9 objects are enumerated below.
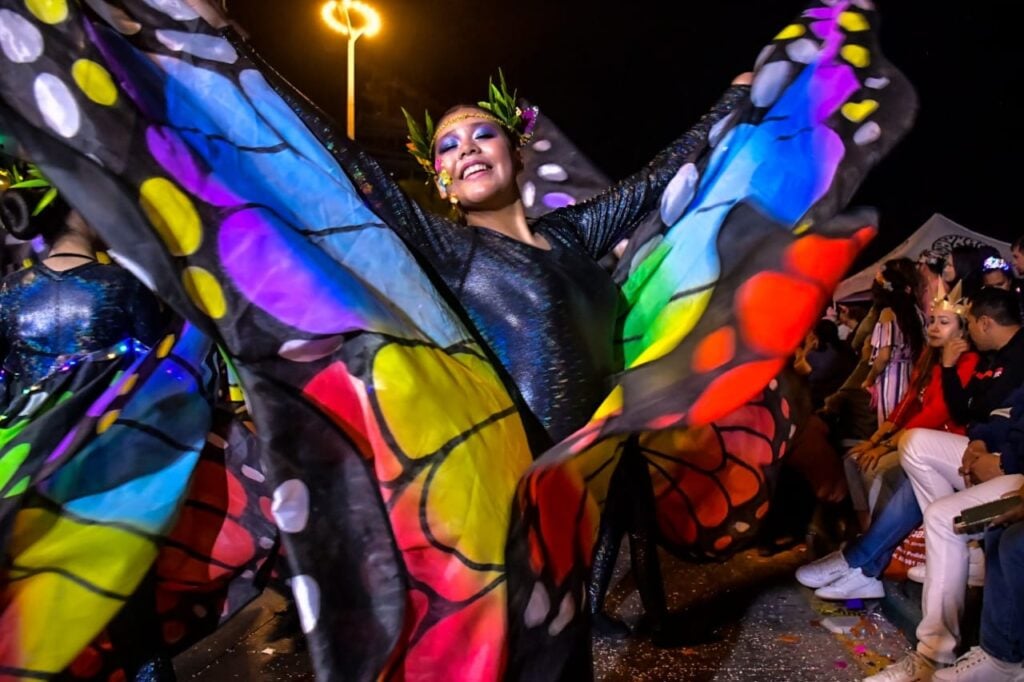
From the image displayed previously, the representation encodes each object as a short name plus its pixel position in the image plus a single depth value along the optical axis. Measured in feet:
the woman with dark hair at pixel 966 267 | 11.32
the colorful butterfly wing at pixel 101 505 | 4.76
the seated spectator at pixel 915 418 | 10.11
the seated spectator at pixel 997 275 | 11.19
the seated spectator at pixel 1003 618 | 7.09
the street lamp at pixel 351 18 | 28.52
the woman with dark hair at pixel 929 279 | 12.57
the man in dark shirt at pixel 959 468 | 7.92
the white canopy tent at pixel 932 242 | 23.57
